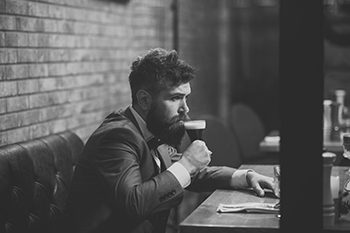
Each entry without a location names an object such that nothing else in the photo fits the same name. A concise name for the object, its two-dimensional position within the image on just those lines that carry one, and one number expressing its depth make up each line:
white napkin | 2.33
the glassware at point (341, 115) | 4.58
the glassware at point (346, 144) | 2.66
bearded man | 2.28
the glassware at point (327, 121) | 4.50
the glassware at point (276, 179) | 2.40
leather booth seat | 2.58
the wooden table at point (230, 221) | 2.11
